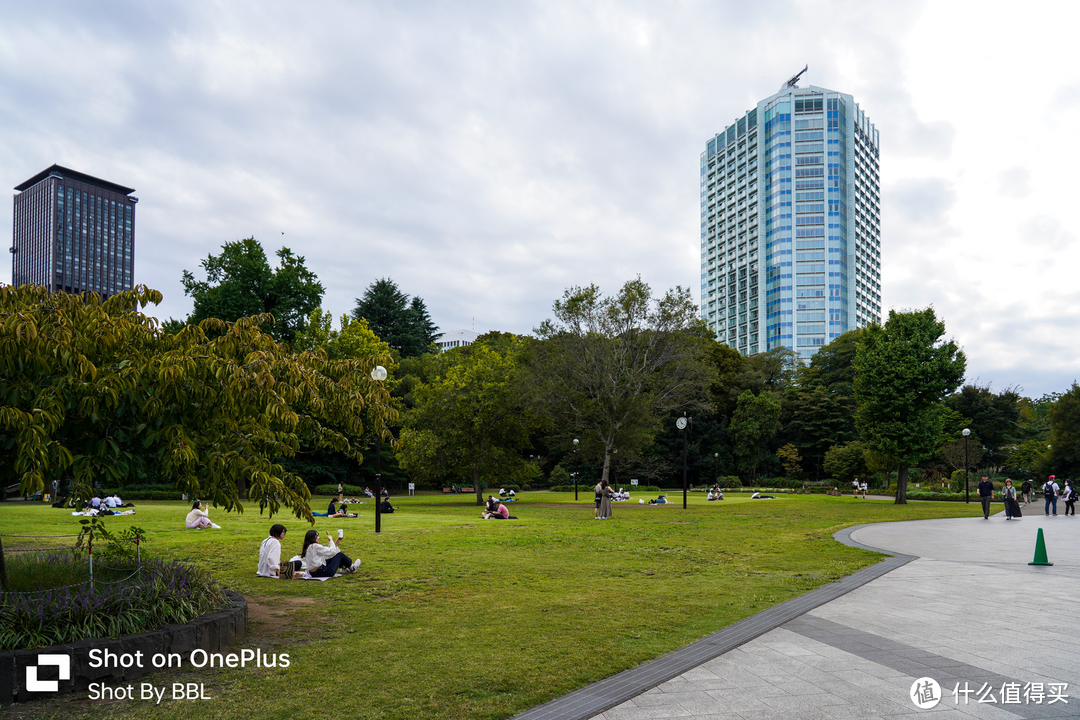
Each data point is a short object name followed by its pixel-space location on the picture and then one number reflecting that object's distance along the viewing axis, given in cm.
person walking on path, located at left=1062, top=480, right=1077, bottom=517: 2950
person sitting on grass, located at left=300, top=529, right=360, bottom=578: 1097
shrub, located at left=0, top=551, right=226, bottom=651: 561
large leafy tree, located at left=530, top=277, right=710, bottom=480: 3725
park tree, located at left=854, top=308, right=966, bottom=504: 3647
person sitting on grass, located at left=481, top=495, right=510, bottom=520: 2473
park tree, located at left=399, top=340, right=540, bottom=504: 3762
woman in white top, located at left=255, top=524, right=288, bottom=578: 1108
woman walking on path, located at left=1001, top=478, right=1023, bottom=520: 2470
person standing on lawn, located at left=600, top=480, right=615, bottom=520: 2659
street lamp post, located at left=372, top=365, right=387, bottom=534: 1740
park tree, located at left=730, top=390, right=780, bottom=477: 6069
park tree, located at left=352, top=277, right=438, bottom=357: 7094
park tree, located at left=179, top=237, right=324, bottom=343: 4141
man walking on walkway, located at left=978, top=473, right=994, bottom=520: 2468
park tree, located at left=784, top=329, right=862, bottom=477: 6438
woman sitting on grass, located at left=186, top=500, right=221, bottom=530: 1914
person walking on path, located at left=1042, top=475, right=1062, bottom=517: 2844
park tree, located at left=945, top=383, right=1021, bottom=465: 5881
